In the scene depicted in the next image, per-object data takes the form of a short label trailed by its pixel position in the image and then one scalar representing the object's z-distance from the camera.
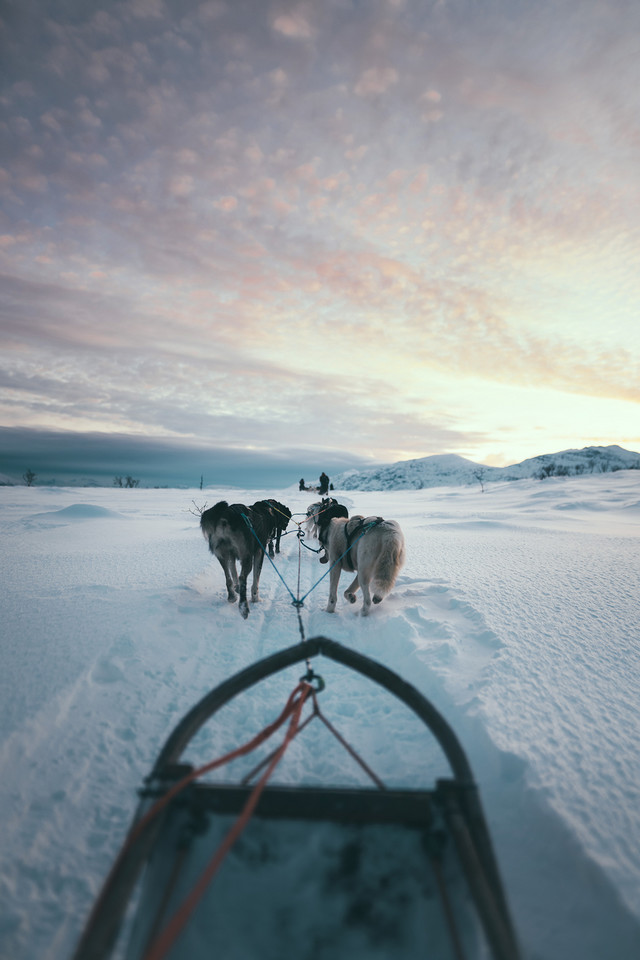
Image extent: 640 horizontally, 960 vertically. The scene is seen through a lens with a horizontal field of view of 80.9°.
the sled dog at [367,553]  5.18
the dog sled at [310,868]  1.46
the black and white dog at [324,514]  7.29
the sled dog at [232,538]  5.69
